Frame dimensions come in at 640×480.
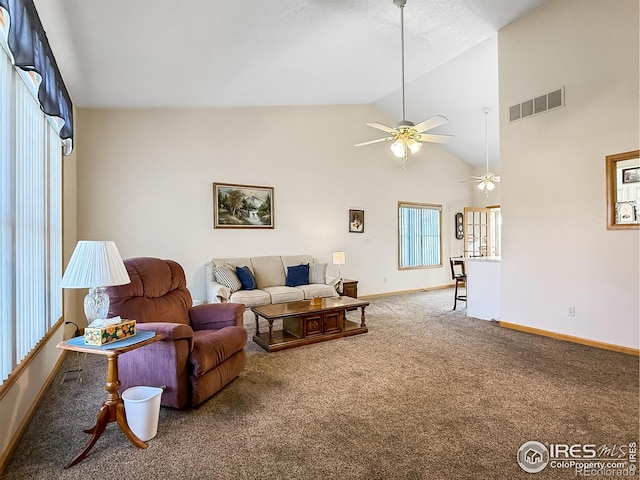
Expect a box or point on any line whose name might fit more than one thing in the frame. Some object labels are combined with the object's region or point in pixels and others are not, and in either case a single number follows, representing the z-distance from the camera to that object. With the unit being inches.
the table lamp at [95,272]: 80.4
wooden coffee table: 151.4
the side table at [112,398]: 76.9
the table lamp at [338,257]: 240.1
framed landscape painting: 218.2
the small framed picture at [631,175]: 138.9
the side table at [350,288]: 243.8
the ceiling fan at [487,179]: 262.1
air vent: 162.2
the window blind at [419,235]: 303.4
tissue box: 78.1
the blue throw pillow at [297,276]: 223.8
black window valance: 70.7
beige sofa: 191.2
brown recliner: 93.7
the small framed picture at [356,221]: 271.9
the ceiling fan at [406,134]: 151.1
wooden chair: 228.7
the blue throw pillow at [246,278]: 205.2
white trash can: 81.0
